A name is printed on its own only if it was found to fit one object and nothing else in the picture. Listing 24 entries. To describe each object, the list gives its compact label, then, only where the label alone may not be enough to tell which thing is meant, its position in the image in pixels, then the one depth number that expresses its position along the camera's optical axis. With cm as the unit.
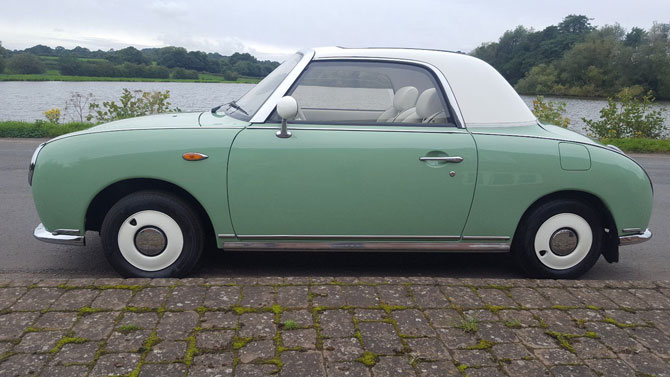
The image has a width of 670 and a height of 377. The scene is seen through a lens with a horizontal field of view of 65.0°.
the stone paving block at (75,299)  290
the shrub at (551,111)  1190
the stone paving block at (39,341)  246
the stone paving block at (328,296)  301
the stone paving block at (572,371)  240
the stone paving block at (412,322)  272
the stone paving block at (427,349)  250
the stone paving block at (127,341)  249
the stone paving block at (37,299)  288
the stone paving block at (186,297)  294
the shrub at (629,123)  1330
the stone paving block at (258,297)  298
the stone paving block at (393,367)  234
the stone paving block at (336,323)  268
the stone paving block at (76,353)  237
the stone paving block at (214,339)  252
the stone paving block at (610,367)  242
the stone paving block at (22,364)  228
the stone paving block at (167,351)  241
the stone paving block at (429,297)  305
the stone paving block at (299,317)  277
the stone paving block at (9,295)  291
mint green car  346
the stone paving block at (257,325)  264
